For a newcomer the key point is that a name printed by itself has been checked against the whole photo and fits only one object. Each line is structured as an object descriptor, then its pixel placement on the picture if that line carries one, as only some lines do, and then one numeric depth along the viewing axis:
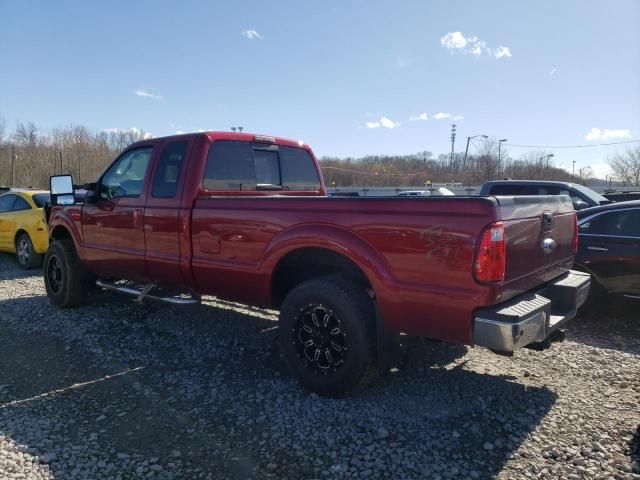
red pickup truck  2.96
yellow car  9.19
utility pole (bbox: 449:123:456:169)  65.41
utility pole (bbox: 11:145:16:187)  51.35
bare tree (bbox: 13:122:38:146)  61.50
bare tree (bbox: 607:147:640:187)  43.34
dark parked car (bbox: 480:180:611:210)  9.18
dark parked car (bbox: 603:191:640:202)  10.62
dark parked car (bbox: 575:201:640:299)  5.56
